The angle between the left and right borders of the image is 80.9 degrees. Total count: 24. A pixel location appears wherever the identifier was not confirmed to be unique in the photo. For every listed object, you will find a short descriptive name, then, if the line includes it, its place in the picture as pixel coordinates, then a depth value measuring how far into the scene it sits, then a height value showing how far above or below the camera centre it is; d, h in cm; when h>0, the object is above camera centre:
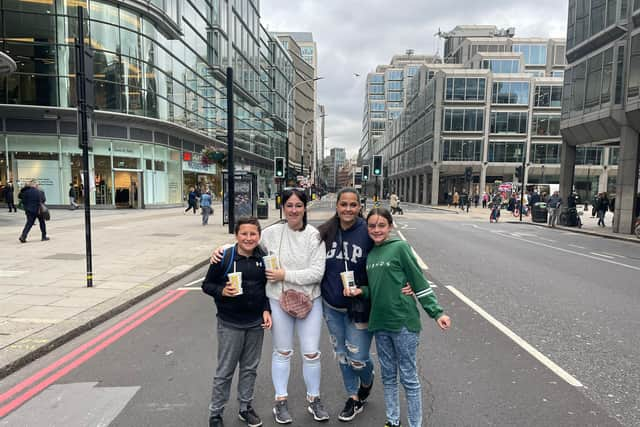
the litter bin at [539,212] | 2430 -137
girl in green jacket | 258 -82
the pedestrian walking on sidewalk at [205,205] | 1702 -94
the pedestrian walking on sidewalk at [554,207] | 2147 -93
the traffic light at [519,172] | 2712 +133
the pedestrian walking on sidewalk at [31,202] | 1082 -61
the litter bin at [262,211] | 2075 -141
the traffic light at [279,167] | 2371 +119
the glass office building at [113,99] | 2295 +553
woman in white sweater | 274 -75
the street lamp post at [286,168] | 2541 +123
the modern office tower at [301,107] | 8538 +2027
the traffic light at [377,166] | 2097 +126
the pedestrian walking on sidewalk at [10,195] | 2144 -83
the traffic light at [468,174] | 3844 +159
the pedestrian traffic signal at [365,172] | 2485 +103
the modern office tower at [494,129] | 5031 +829
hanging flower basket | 1870 +144
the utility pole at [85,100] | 611 +136
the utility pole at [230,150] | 1365 +126
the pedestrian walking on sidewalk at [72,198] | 2332 -101
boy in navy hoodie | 274 -95
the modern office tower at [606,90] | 1655 +498
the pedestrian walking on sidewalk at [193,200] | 2407 -103
